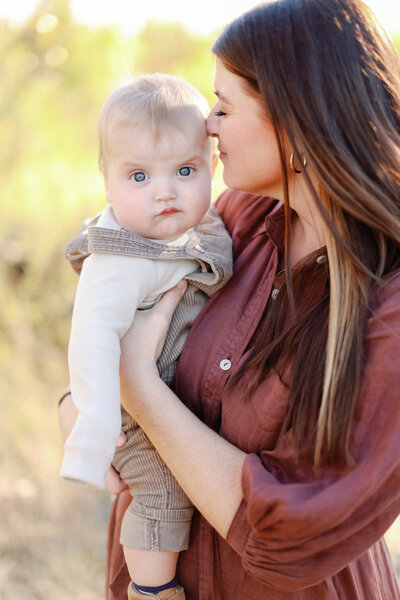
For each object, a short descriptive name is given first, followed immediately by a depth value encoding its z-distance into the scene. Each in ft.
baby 4.59
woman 3.61
